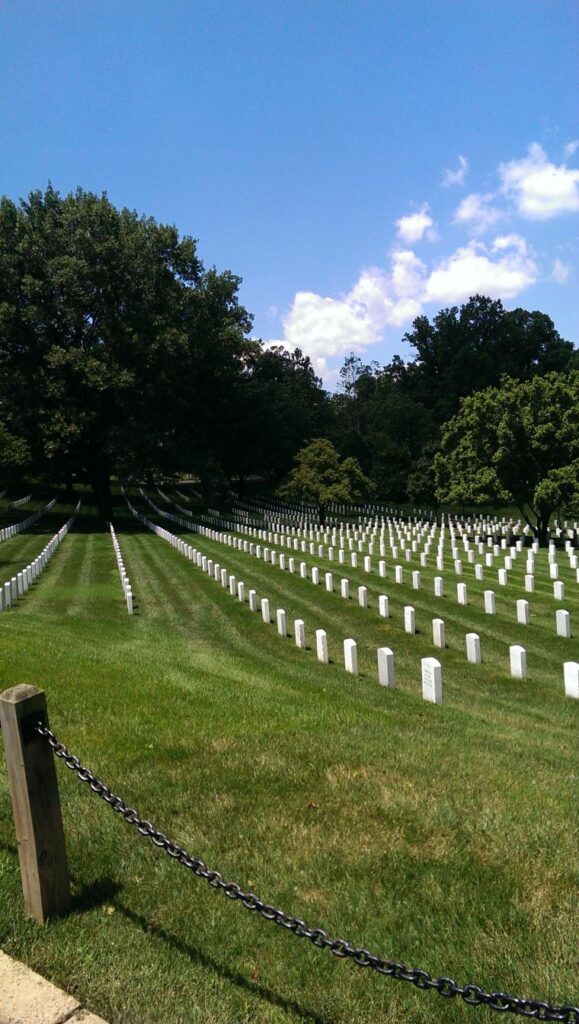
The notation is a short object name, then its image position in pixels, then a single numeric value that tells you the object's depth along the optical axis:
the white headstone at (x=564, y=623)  13.66
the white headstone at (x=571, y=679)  9.66
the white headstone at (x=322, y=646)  12.02
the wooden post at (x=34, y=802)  3.22
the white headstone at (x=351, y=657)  11.02
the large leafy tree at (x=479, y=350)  76.62
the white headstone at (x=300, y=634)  13.38
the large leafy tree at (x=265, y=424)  59.91
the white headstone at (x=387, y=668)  10.18
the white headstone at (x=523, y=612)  14.91
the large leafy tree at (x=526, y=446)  31.77
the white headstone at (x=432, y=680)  9.02
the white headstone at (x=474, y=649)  12.02
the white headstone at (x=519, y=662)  10.77
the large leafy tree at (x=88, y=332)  40.19
